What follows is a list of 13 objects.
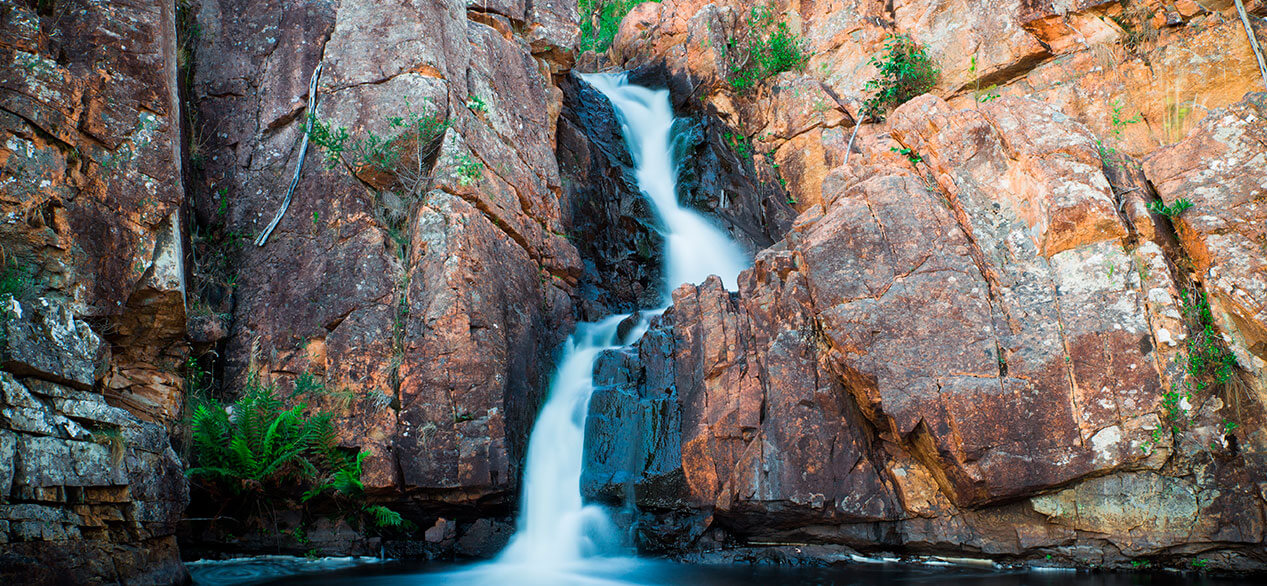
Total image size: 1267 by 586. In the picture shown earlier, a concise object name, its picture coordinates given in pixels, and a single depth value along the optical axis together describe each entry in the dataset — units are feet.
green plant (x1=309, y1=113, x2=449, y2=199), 34.68
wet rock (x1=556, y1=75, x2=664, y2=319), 44.37
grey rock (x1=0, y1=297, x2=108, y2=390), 20.57
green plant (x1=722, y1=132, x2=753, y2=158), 51.37
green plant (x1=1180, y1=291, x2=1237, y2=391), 24.64
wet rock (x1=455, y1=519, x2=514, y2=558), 29.66
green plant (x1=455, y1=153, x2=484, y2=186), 34.19
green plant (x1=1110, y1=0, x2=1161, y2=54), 38.09
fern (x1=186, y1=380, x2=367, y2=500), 27.84
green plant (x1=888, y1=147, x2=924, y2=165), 32.01
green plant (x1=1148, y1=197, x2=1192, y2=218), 26.91
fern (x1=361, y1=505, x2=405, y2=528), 27.99
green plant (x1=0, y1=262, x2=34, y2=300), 22.21
